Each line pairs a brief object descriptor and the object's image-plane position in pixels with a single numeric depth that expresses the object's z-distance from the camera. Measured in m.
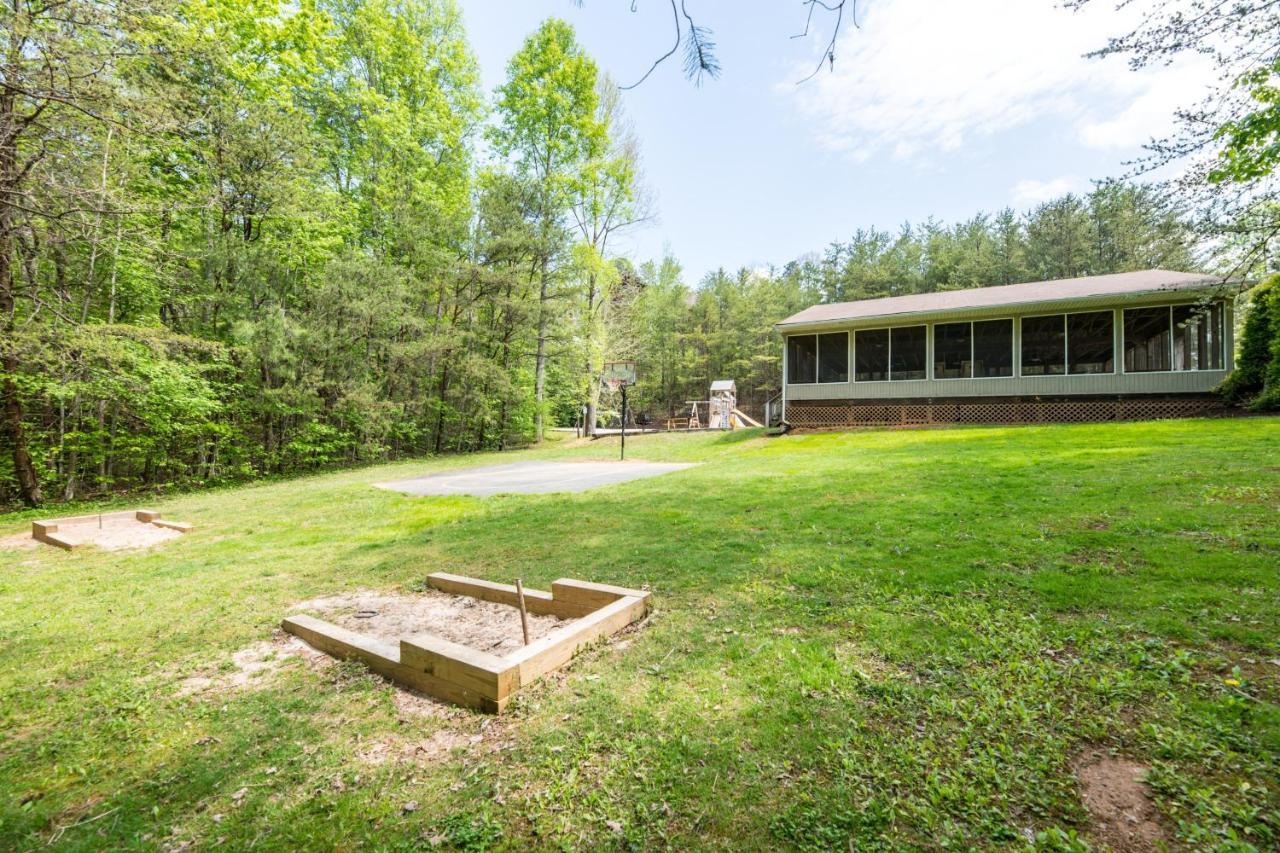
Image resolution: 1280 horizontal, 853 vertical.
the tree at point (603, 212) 20.34
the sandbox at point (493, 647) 2.38
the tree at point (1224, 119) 4.14
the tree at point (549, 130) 19.33
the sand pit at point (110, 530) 6.17
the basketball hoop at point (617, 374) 22.47
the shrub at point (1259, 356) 10.90
